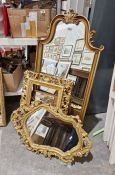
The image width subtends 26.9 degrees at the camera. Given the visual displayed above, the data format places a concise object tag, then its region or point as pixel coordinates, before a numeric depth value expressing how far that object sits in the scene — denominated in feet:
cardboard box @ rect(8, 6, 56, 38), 5.70
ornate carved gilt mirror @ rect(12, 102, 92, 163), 5.41
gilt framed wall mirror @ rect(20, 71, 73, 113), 5.66
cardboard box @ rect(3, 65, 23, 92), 6.33
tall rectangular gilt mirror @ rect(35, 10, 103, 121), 5.58
